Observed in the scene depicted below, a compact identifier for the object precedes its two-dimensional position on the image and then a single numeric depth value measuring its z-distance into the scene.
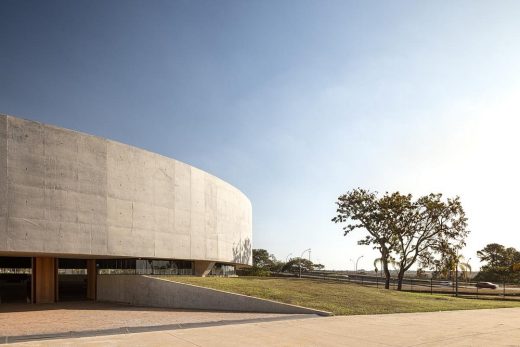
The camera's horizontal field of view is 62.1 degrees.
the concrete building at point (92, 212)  18.77
